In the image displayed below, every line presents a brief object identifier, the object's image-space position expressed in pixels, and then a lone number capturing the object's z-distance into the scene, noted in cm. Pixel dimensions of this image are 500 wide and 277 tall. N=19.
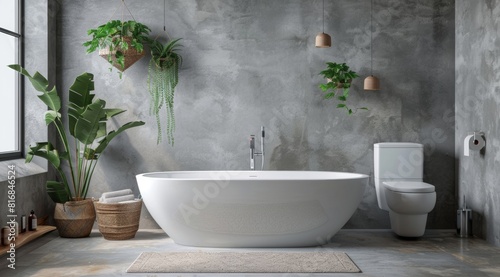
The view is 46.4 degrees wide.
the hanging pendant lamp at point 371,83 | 546
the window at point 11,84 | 512
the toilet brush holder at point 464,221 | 525
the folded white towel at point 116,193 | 511
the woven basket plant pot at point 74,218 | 518
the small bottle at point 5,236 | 444
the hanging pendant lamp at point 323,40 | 538
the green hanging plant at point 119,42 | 529
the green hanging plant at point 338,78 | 544
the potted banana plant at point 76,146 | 495
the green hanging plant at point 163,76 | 557
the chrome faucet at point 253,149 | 555
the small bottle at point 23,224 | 489
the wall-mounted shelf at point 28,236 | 433
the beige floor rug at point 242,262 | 400
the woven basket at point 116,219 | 505
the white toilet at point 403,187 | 498
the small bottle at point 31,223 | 498
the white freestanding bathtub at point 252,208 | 449
